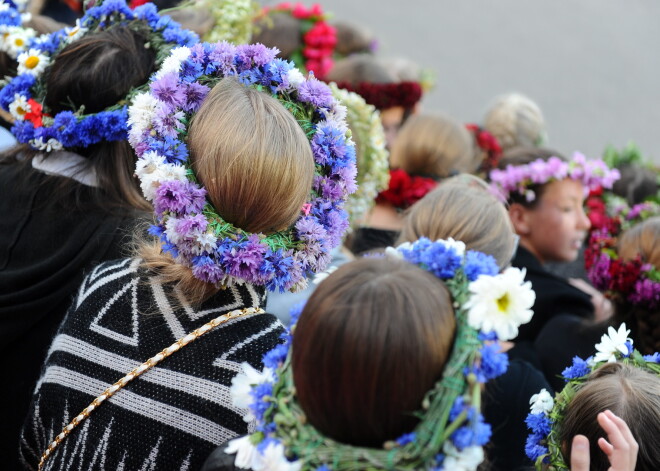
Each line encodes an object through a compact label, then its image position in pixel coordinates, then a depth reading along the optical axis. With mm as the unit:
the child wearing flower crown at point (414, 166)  3758
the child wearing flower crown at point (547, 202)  3781
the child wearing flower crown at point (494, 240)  2494
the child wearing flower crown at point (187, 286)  1729
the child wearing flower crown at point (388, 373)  1305
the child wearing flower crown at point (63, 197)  2316
